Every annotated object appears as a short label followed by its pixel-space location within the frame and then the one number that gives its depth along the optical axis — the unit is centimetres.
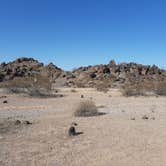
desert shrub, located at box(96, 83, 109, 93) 2470
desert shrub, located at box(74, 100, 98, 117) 1037
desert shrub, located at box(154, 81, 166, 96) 2133
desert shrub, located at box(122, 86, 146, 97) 1991
